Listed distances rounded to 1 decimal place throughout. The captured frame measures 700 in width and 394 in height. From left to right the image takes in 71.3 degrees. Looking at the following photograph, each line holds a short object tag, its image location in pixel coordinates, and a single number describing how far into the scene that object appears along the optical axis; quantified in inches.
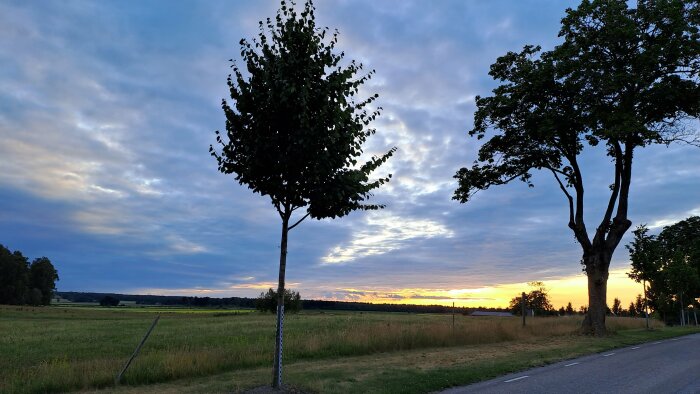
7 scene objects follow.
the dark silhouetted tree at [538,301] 3816.4
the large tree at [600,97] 981.8
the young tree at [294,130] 380.5
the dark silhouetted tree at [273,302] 3681.1
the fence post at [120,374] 463.7
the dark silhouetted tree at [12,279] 4392.2
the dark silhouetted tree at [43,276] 4832.7
